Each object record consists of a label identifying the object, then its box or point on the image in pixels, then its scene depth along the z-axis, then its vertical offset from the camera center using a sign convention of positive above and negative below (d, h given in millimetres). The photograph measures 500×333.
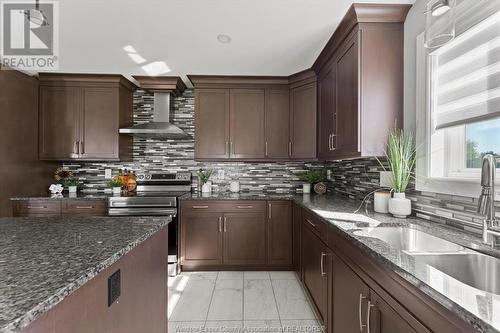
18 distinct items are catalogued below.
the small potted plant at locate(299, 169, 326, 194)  3312 -163
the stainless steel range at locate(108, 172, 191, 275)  2867 -491
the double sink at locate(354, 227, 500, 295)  997 -408
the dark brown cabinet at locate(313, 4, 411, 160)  1833 +703
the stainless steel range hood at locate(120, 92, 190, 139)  3119 +506
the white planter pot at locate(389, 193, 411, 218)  1643 -261
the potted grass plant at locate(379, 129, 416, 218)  1651 -17
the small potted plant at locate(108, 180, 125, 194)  3135 -260
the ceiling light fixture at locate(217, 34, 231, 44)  2211 +1151
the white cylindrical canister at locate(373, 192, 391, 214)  1819 -261
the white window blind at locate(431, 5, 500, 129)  1244 +515
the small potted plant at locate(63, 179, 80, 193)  3303 -262
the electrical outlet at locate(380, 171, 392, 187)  1928 -98
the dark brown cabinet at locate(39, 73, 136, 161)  3162 +607
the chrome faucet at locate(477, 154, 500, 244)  1014 -116
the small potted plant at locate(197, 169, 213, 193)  3326 -194
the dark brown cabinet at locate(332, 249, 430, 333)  912 -646
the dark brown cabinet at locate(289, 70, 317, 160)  3070 +632
